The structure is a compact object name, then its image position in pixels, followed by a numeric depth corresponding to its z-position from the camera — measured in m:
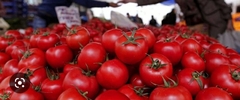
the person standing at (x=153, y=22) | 4.46
